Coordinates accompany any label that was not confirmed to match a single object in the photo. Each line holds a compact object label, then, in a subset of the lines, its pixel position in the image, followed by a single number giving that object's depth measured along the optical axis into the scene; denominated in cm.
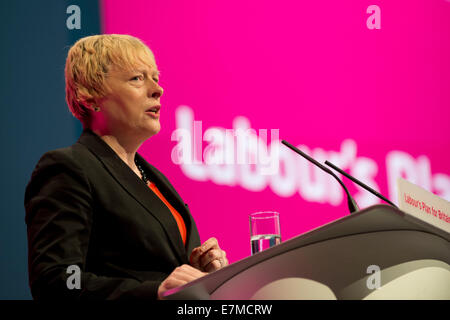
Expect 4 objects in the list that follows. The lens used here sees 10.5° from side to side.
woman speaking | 500
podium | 471
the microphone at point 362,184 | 504
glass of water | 519
